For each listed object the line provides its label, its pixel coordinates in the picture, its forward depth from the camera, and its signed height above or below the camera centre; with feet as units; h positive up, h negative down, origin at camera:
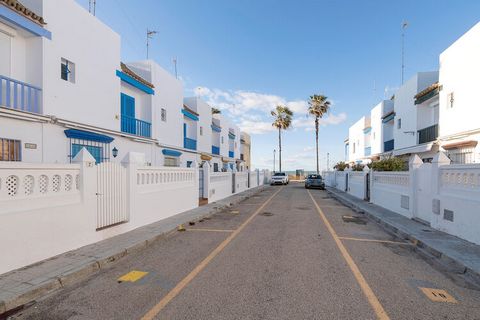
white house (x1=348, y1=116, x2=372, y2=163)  118.36 +8.99
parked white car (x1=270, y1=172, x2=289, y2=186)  125.18 -9.55
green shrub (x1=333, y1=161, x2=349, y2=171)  118.99 -3.39
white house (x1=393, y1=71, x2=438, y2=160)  65.21 +10.92
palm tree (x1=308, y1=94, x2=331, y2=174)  139.54 +27.97
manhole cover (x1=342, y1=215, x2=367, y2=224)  33.81 -7.96
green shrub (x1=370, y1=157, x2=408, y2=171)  50.39 -1.08
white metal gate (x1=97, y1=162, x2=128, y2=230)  21.95 -3.18
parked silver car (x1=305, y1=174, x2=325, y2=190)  99.88 -8.70
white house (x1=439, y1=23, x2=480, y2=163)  46.78 +11.75
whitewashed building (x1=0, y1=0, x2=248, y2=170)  29.89 +10.24
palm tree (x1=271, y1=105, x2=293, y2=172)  172.14 +26.62
